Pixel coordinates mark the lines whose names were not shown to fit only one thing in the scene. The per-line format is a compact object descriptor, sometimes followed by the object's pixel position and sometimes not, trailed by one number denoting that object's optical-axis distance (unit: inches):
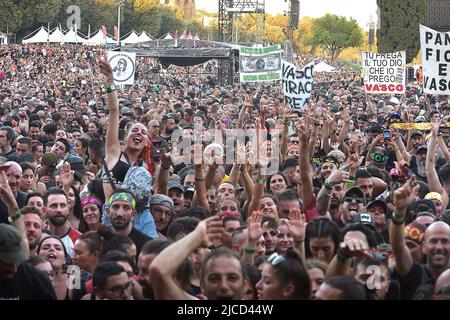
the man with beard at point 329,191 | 334.6
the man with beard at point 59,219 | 316.5
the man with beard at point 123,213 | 300.0
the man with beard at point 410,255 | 251.0
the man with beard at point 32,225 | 287.6
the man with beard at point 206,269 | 204.4
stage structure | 2003.0
